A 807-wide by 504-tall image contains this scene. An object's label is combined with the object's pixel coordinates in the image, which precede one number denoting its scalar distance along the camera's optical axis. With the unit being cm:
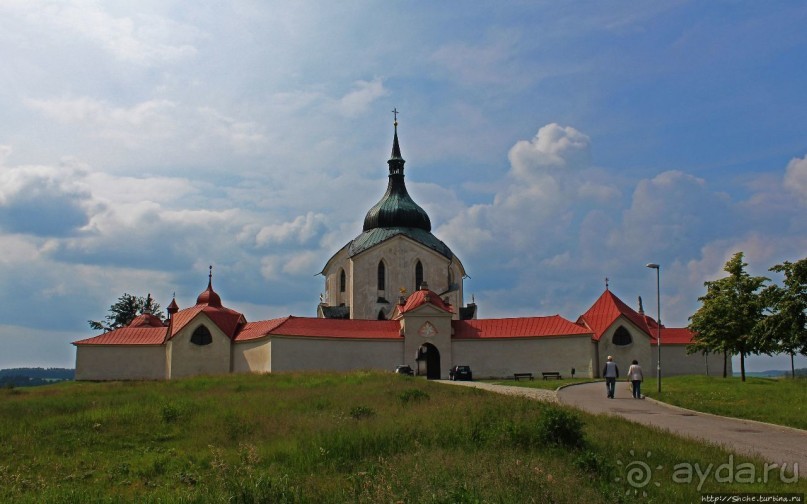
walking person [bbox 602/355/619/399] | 2784
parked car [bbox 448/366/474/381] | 4372
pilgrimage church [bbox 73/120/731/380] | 4728
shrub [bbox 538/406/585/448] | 1440
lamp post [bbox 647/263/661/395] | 3228
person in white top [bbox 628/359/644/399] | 2750
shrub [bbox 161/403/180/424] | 2047
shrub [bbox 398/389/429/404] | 2334
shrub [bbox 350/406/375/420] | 1947
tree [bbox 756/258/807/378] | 3444
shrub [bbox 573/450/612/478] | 1213
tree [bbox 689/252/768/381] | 4147
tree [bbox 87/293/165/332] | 8075
